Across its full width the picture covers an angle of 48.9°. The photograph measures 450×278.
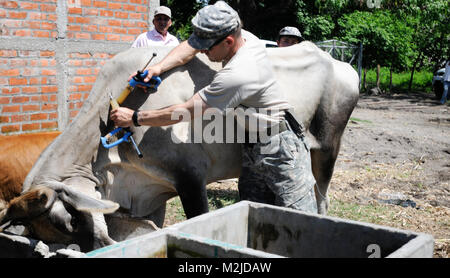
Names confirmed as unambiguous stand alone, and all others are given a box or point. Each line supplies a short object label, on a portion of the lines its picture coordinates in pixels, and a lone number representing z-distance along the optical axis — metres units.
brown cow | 3.99
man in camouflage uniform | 3.07
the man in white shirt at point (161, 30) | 5.96
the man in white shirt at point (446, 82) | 15.79
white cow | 3.20
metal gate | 17.92
